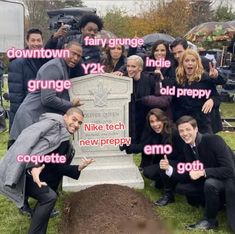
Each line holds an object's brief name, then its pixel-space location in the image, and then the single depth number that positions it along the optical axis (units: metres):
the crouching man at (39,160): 2.66
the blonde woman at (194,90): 3.52
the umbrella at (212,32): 11.00
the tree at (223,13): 21.66
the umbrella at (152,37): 10.39
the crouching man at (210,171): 3.07
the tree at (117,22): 15.90
